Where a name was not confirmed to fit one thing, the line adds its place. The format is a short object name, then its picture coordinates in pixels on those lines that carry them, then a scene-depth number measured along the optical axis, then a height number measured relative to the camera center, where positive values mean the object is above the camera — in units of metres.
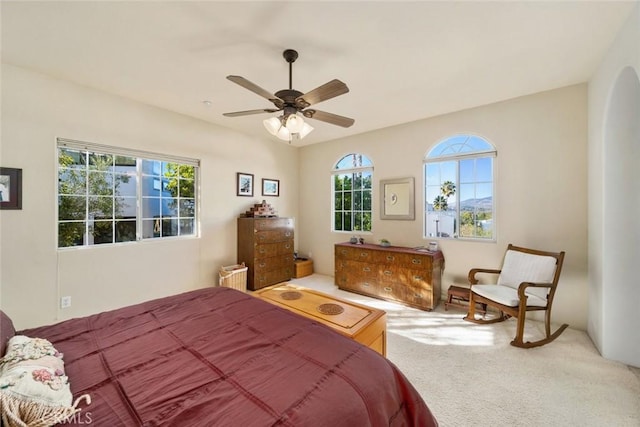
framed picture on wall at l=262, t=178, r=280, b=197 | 4.84 +0.54
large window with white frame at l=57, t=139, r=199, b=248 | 2.90 +0.26
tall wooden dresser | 4.18 -0.61
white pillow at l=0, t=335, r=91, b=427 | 0.78 -0.59
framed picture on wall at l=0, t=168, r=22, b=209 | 2.42 +0.26
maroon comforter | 0.90 -0.69
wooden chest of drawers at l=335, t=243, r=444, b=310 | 3.36 -0.87
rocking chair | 2.47 -0.84
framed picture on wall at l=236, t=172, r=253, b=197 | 4.41 +0.55
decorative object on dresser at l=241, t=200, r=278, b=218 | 4.35 +0.06
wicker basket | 3.82 -0.96
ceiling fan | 1.83 +0.90
